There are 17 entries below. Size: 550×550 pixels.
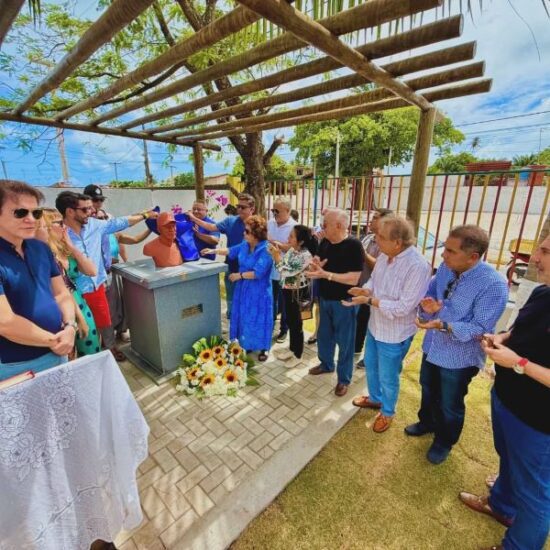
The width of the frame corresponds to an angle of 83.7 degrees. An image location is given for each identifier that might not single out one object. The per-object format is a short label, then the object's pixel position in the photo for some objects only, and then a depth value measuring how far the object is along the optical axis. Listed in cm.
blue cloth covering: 388
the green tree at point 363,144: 2261
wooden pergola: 158
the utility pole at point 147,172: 2097
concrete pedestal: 329
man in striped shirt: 233
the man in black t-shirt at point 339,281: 287
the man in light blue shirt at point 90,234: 297
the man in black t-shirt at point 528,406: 147
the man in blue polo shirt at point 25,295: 166
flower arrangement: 326
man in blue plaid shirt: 200
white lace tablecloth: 125
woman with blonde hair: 244
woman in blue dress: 347
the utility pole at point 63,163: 1518
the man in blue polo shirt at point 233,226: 425
